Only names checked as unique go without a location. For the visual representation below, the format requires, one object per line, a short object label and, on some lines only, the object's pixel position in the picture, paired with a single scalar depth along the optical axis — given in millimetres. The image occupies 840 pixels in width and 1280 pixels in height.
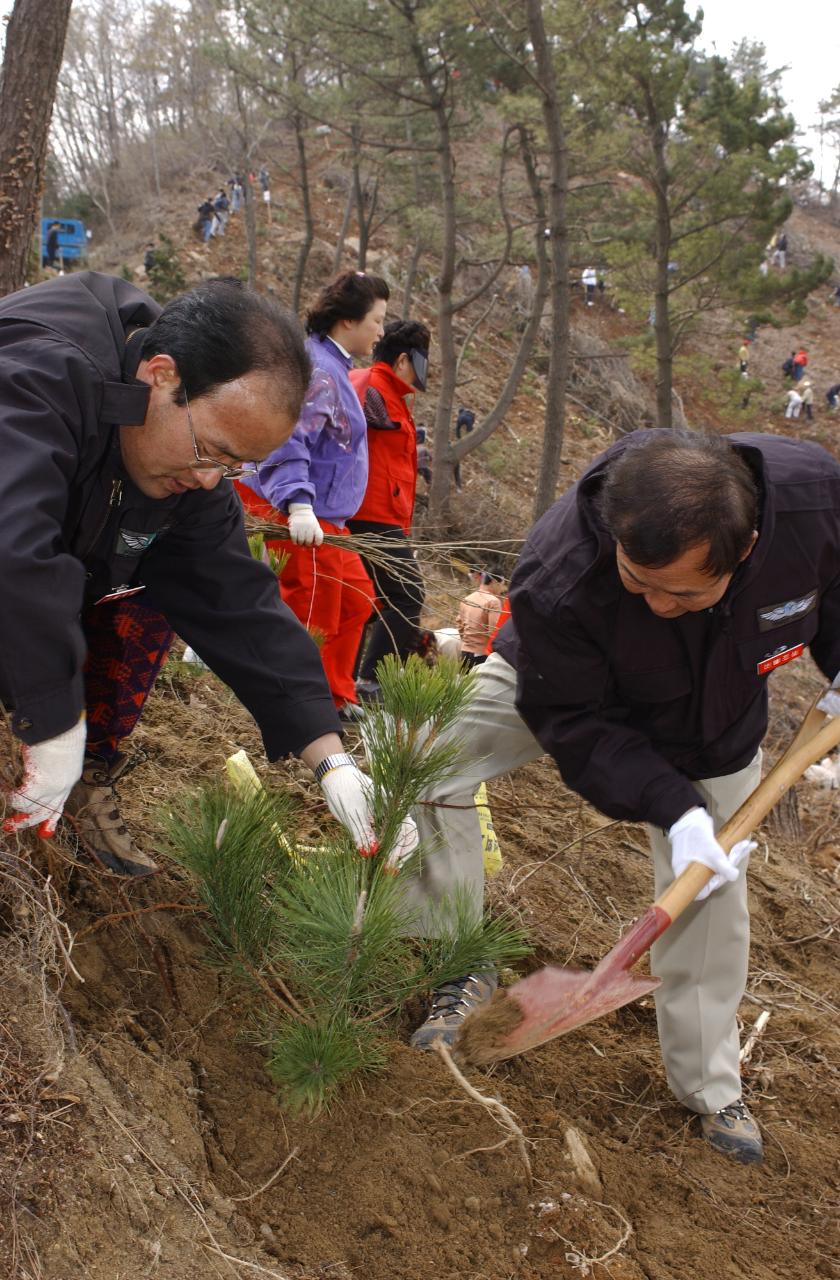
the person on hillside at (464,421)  13922
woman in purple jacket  3117
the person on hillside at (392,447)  3908
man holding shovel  1718
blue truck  20641
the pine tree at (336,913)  1642
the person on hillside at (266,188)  23656
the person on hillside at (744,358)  22000
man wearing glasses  1543
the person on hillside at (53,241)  20125
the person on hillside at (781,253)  27967
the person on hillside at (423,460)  7973
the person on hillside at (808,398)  23578
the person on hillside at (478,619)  3027
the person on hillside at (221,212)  21734
